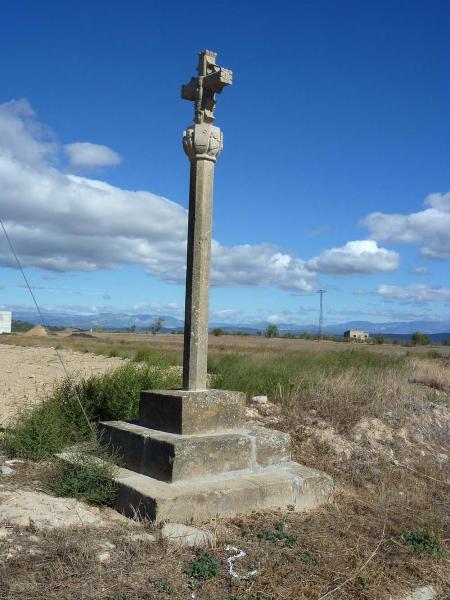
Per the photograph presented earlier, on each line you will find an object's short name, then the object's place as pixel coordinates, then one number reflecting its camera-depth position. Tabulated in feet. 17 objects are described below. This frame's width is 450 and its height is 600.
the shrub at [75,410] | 21.94
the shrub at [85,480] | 17.51
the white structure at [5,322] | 251.50
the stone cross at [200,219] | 20.61
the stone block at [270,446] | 19.71
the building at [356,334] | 294.31
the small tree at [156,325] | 317.83
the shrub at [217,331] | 256.52
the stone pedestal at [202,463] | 16.85
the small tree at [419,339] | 234.81
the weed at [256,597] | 12.34
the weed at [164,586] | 12.35
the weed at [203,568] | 13.19
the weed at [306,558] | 14.21
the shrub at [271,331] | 279.69
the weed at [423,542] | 15.02
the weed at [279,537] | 15.20
